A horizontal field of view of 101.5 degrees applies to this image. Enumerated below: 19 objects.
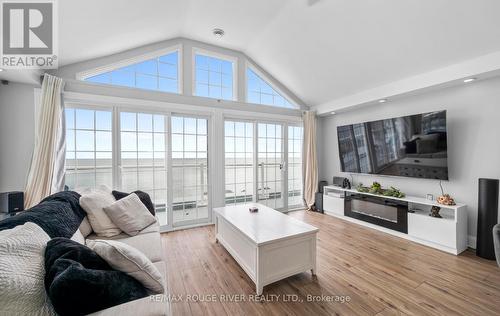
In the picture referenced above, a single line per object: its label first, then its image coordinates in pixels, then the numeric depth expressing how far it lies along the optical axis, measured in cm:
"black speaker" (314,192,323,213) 450
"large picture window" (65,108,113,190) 296
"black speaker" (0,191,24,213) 227
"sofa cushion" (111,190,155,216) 260
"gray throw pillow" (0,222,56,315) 79
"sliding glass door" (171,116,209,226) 359
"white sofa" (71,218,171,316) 97
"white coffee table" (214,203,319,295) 189
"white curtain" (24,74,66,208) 255
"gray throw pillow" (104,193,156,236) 213
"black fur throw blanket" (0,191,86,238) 128
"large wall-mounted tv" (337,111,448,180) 289
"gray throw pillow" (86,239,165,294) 112
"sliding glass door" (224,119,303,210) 410
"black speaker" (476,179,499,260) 243
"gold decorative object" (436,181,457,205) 275
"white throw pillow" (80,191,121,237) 205
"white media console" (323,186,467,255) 260
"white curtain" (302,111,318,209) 468
